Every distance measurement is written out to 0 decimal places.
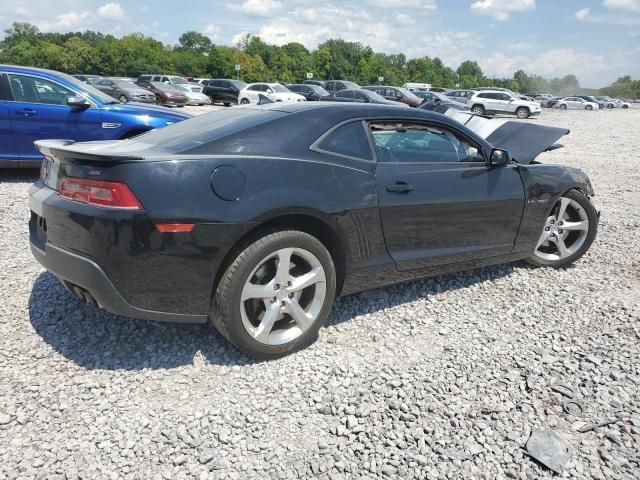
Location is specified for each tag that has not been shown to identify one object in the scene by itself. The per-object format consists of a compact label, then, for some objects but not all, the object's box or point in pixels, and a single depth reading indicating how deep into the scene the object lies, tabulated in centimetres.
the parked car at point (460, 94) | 3573
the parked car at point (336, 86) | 3095
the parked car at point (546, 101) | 5371
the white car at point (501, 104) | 3171
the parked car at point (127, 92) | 2380
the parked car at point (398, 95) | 2839
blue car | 663
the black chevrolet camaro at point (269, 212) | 247
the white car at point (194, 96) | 2959
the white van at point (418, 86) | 5488
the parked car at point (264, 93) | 2800
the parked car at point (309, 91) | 2947
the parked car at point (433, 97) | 3093
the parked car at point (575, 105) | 5025
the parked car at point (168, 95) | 2731
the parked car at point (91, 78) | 2744
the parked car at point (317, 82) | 3306
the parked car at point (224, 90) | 3022
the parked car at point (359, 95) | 2438
